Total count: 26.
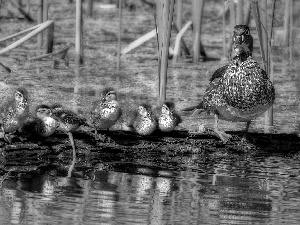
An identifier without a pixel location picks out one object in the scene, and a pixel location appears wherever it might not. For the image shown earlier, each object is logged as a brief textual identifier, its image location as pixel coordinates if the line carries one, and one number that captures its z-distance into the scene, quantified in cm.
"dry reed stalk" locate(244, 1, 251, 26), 2294
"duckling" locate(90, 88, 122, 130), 1442
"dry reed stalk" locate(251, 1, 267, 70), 1512
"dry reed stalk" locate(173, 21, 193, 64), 2164
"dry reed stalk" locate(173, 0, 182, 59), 2245
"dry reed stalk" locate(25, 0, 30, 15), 2709
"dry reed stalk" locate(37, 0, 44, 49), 2245
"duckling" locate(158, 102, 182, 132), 1453
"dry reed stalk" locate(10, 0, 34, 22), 2626
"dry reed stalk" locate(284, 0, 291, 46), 2259
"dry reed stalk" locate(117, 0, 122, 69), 1908
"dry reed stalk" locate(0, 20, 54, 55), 1906
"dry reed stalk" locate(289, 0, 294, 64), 2016
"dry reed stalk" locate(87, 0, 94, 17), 2850
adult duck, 1453
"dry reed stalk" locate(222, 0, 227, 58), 2365
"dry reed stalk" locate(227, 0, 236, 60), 1944
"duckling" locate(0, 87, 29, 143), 1355
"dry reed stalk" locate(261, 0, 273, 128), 1550
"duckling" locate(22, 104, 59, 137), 1362
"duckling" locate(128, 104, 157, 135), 1438
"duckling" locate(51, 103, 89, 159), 1381
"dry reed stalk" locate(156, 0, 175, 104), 1571
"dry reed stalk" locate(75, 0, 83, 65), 2007
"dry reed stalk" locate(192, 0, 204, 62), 2098
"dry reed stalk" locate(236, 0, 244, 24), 1681
